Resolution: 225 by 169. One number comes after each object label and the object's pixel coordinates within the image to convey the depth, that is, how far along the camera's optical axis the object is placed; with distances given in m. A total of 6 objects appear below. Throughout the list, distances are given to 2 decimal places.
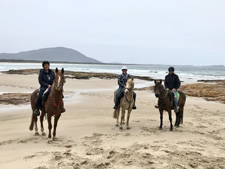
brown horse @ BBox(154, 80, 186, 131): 8.77
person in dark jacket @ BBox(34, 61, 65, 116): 7.55
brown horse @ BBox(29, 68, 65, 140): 6.99
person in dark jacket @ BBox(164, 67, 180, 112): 9.68
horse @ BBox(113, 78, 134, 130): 8.91
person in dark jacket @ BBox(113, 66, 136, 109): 9.49
